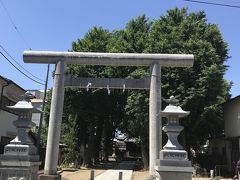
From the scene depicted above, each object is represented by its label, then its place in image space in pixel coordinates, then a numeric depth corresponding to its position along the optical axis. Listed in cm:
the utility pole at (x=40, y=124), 1878
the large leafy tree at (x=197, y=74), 1687
